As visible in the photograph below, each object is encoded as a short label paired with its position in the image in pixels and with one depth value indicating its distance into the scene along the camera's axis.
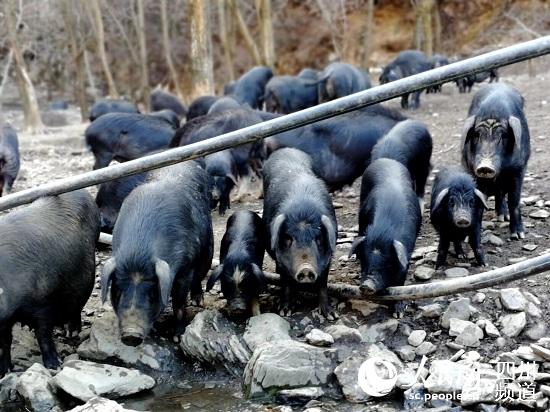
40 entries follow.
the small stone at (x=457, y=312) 4.61
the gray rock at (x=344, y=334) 4.55
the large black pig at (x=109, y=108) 13.23
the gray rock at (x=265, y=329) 4.61
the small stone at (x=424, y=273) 5.18
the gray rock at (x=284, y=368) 4.16
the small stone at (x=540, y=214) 6.06
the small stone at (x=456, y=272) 5.13
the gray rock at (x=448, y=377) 3.90
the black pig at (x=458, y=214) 5.23
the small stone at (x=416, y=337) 4.50
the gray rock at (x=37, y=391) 4.14
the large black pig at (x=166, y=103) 16.23
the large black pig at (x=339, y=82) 11.90
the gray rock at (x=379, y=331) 4.61
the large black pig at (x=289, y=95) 12.47
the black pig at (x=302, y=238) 4.82
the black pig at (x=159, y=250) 4.42
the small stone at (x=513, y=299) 4.58
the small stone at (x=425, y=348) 4.40
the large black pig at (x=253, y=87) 14.04
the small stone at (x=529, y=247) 5.48
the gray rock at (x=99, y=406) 3.73
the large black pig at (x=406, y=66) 15.44
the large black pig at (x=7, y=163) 9.29
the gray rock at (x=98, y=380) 4.17
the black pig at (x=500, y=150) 5.77
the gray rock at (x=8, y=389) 4.27
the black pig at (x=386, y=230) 4.77
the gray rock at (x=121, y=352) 4.66
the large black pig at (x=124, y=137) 9.31
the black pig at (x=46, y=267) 4.50
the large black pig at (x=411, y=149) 6.44
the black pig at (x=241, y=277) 4.90
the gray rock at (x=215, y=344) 4.57
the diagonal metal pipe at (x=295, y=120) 3.56
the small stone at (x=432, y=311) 4.68
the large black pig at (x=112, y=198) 6.87
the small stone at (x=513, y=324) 4.42
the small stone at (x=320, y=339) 4.50
